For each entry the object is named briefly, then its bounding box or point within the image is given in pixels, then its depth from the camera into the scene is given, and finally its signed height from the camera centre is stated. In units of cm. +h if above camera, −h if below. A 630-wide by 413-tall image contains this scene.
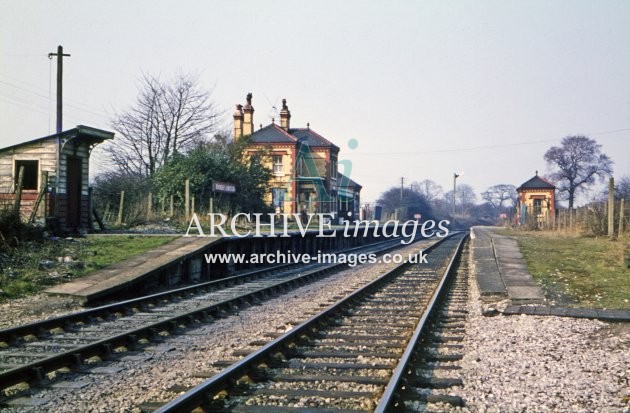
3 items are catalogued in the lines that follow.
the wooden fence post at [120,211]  2521 +44
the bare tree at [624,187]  4643 +390
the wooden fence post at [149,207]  2561 +66
